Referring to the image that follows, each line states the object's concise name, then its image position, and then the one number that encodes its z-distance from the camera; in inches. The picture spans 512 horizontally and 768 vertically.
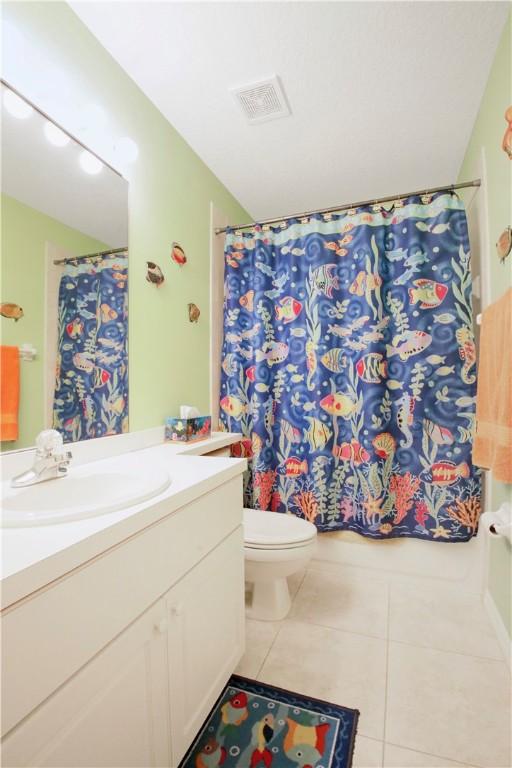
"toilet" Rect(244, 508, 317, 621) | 58.4
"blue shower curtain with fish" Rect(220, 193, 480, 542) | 70.6
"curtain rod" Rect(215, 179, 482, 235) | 67.6
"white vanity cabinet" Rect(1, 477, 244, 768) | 20.7
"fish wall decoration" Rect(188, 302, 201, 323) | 77.2
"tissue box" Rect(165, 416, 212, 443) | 66.0
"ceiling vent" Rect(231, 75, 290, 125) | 61.2
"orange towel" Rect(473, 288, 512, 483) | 45.9
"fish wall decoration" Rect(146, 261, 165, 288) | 64.6
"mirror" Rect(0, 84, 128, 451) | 40.3
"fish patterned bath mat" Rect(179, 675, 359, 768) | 39.6
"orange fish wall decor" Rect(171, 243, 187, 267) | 71.5
